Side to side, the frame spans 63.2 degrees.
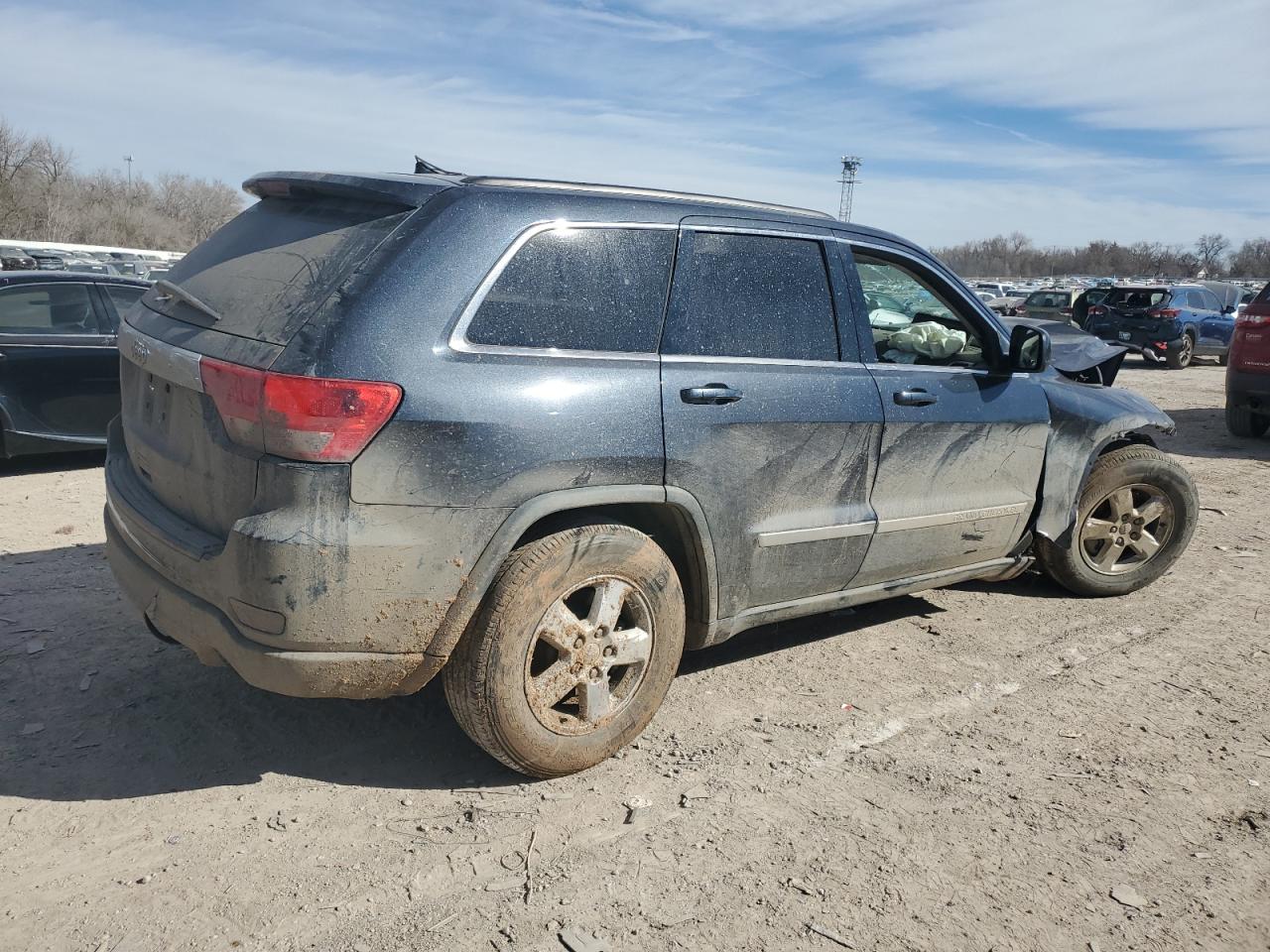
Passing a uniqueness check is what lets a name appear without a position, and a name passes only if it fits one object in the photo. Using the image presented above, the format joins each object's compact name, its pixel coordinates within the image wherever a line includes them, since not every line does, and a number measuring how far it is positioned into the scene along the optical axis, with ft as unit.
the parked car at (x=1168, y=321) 66.64
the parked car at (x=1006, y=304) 95.33
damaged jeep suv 9.38
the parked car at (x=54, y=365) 23.89
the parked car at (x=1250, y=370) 33.42
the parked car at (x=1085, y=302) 76.02
